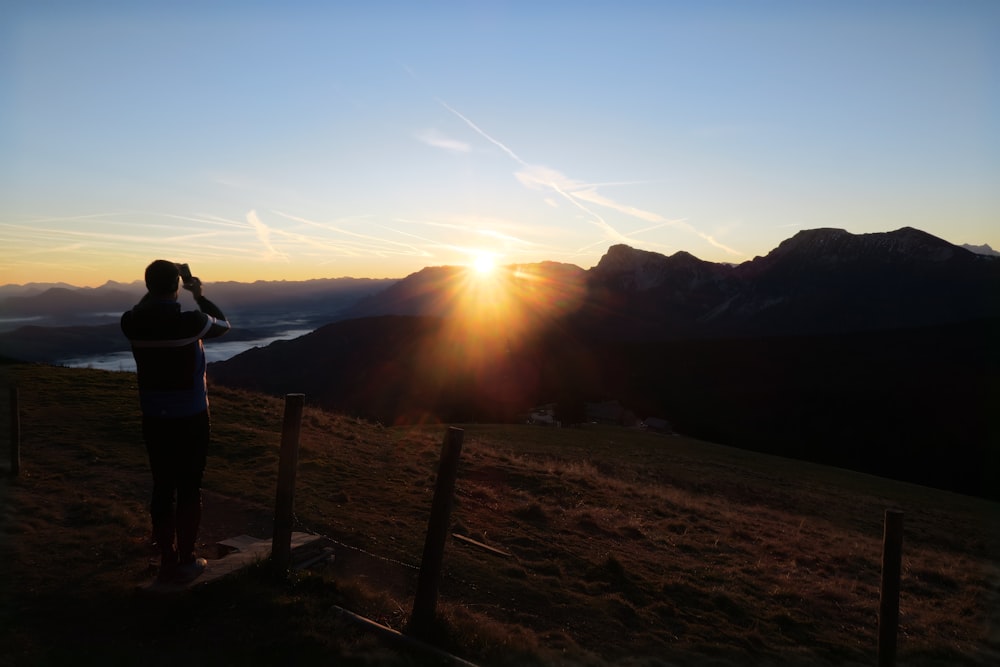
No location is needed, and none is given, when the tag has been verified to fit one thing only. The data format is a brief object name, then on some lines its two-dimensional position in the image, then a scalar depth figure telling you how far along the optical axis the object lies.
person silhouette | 5.16
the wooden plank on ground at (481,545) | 10.08
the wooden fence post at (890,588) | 6.38
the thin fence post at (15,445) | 10.18
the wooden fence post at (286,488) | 6.27
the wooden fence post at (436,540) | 5.85
